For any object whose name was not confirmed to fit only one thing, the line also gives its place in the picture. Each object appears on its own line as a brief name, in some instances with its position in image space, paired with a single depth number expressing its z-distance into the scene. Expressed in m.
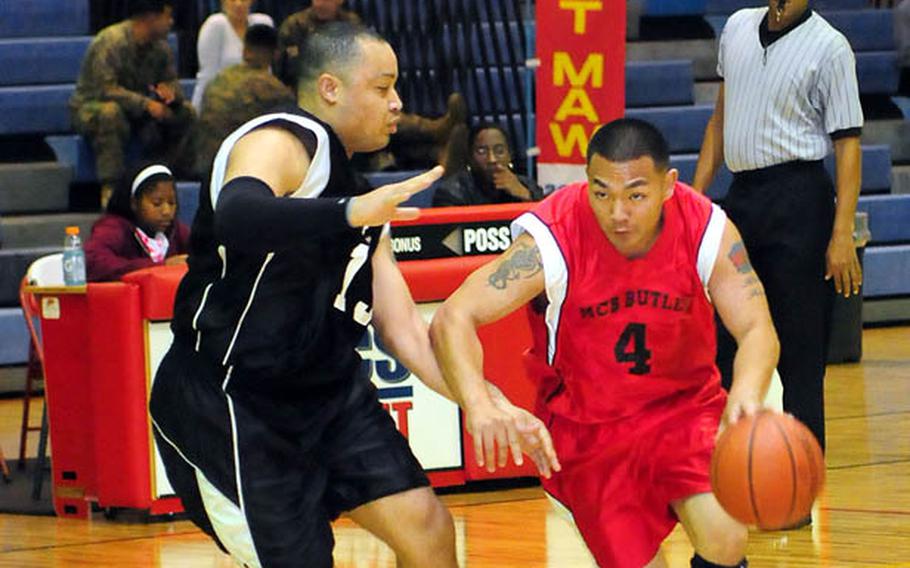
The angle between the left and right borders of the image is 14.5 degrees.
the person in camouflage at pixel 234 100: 20.92
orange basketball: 8.50
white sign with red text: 14.89
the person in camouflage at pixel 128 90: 21.48
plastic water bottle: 14.84
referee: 13.31
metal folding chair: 15.54
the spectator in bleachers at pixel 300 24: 22.40
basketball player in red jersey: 9.19
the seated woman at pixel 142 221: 16.41
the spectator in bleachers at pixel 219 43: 22.77
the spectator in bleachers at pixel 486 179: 18.59
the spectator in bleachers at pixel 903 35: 27.77
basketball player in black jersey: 8.69
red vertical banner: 16.00
